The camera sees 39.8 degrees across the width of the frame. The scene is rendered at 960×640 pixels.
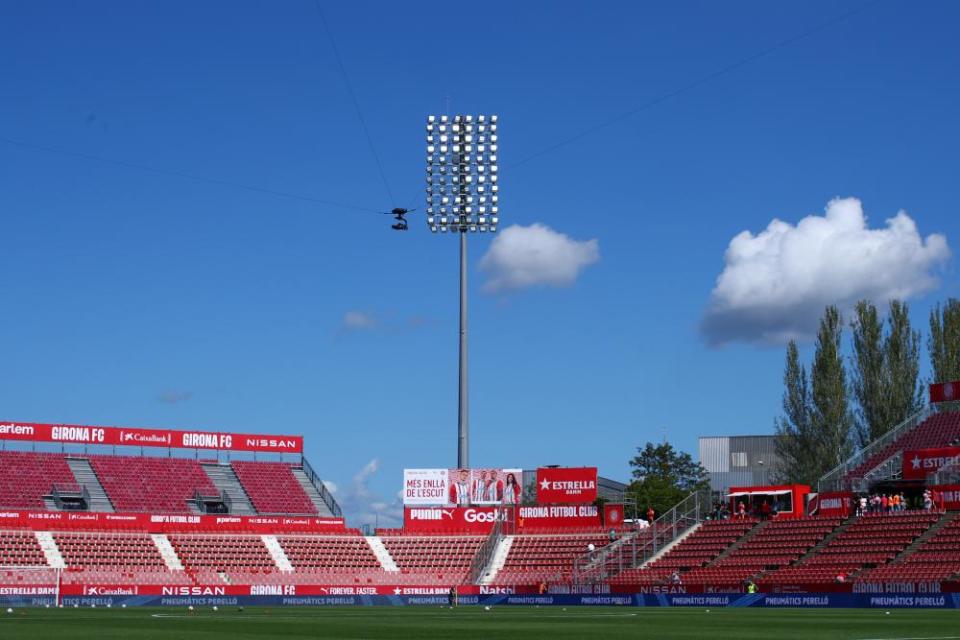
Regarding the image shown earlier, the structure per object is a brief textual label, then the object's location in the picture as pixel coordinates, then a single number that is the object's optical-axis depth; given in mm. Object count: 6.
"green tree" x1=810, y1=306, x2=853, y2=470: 88000
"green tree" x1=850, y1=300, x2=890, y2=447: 87812
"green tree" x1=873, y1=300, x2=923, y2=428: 87375
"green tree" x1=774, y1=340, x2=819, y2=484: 88812
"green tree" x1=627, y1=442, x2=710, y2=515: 120562
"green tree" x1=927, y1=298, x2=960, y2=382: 88562
